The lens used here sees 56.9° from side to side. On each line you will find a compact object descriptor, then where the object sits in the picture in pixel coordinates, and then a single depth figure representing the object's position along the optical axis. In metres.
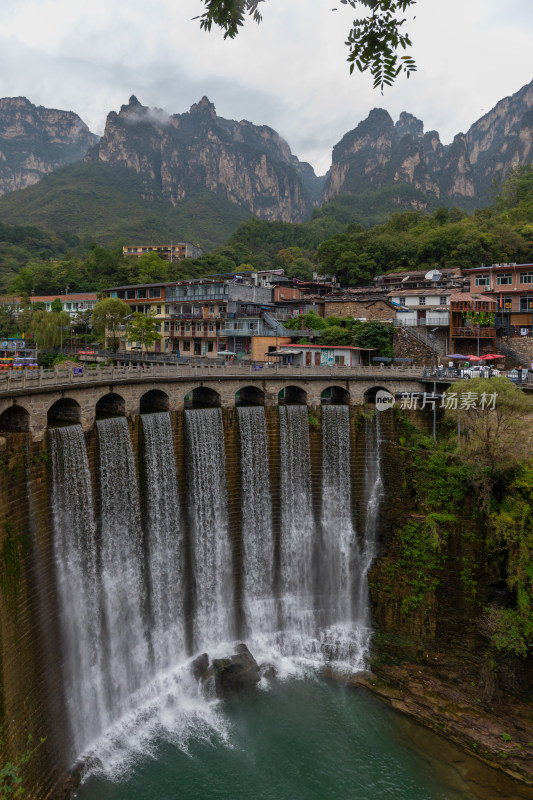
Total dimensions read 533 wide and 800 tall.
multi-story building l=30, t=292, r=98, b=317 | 87.12
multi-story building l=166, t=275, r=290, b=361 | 62.19
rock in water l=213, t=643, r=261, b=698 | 29.48
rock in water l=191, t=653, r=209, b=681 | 30.00
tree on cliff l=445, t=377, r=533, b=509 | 30.92
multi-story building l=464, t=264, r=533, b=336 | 51.56
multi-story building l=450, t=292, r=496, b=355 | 48.97
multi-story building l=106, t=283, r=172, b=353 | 70.62
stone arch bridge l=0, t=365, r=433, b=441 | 24.33
